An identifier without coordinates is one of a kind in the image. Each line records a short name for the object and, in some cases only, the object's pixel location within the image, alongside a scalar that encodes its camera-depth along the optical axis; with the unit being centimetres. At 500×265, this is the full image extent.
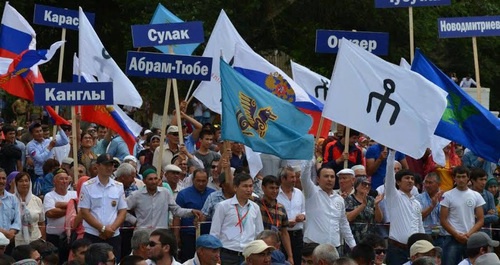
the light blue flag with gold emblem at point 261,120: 1684
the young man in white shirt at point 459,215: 1820
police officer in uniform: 1647
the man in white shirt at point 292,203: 1716
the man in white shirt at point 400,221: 1723
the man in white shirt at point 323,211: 1659
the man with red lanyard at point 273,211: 1638
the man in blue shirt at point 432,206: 1844
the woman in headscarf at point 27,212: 1675
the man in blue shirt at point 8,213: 1617
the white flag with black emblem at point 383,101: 1661
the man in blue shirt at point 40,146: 2153
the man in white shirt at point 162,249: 1362
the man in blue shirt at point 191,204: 1723
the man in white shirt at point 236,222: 1595
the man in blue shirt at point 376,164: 2000
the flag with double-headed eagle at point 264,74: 1975
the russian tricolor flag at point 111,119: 2031
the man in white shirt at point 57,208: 1733
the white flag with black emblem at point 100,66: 2020
